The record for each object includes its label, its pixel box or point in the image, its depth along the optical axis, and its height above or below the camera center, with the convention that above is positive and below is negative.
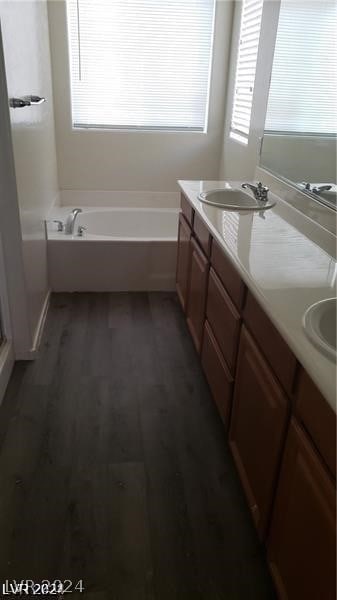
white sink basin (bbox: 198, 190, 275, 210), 2.33 -0.53
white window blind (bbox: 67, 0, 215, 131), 3.33 +0.18
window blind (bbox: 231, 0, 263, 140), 2.86 +0.17
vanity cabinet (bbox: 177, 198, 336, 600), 0.97 -0.87
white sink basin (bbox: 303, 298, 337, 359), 1.08 -0.54
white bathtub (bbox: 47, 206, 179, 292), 3.04 -1.13
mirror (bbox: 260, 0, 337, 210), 1.86 -0.02
